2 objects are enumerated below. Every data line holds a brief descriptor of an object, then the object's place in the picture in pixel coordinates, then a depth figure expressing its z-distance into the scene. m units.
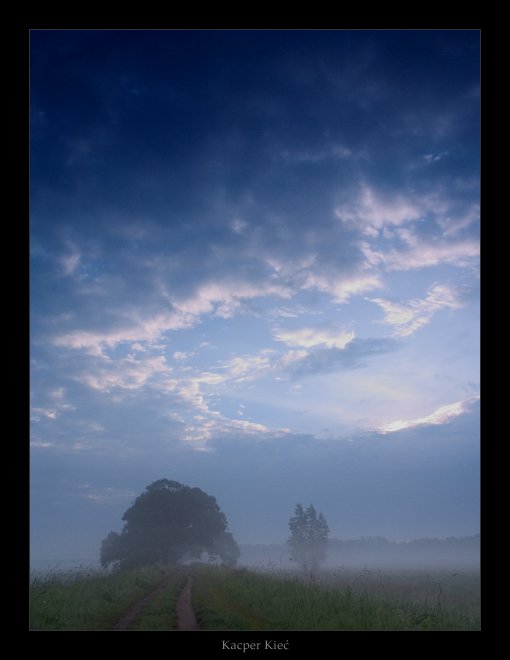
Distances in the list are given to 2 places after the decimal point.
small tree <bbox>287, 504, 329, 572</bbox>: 90.38
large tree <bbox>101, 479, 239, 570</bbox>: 59.66
